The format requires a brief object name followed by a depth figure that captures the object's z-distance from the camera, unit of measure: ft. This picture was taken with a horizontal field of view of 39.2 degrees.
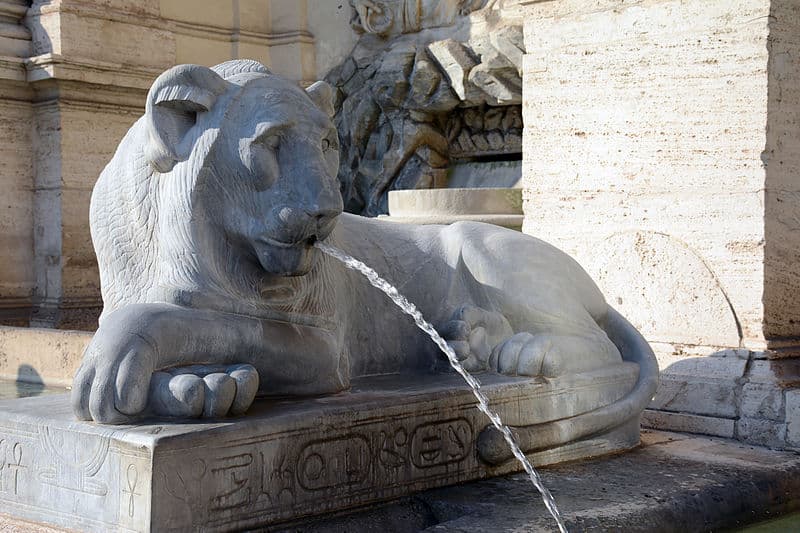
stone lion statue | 9.83
